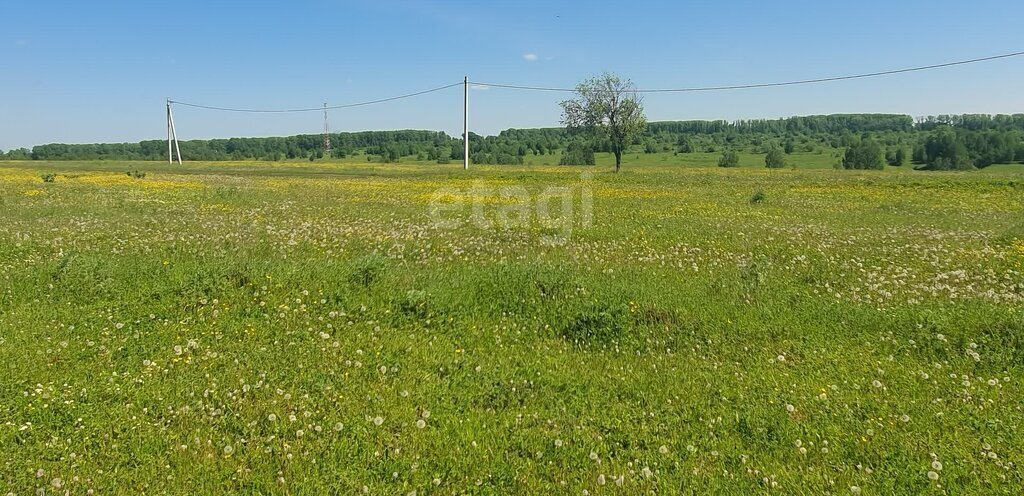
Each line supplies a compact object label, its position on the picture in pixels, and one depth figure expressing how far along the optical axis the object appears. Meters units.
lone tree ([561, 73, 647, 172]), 65.69
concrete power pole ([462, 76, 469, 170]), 56.02
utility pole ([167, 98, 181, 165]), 86.88
